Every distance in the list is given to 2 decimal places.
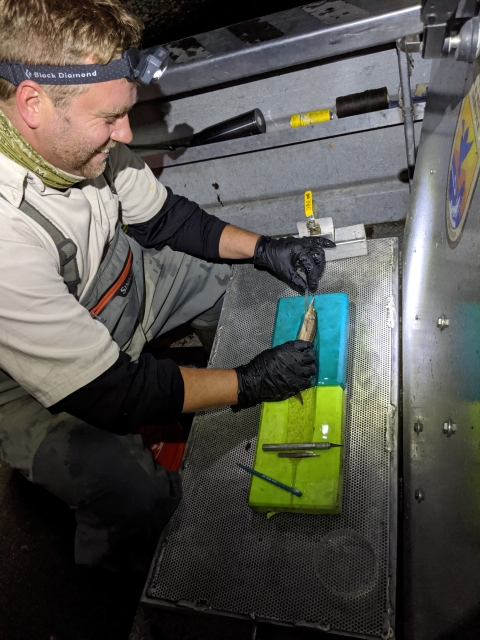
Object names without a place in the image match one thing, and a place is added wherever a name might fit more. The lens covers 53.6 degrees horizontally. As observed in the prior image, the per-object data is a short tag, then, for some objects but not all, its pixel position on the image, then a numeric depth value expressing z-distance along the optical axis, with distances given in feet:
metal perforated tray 3.59
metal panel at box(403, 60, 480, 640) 2.51
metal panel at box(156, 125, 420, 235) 7.08
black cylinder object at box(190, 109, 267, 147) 6.88
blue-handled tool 3.92
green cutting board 3.87
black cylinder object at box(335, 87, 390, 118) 6.36
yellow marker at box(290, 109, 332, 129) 6.69
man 3.76
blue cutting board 4.55
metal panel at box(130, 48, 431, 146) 6.59
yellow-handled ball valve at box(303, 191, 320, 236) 5.82
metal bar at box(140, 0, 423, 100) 5.38
